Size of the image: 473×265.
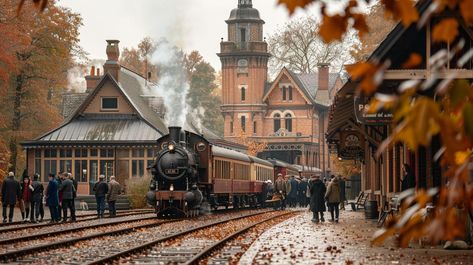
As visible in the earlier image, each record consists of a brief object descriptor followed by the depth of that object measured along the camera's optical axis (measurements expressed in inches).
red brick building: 3897.6
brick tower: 3978.8
